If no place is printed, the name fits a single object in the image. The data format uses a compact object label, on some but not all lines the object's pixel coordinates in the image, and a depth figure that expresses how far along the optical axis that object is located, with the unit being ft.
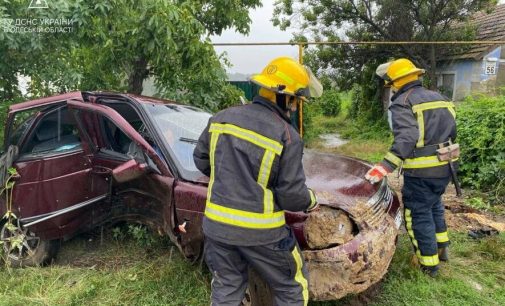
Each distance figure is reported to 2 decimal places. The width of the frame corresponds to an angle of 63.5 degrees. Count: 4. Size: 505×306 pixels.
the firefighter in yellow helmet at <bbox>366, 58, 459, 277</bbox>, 10.29
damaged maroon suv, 8.53
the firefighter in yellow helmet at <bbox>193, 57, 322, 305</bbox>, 6.98
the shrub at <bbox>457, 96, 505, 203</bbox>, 18.63
